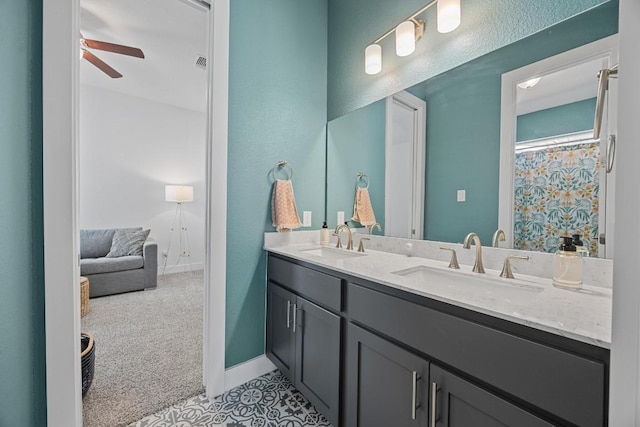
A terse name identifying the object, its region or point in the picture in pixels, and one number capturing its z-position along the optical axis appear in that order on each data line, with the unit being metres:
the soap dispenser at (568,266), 0.98
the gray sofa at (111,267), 3.36
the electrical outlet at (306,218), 2.14
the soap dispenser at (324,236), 2.13
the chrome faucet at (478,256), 1.24
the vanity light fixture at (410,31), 1.38
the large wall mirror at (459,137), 1.11
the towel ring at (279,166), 1.97
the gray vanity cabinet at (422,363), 0.66
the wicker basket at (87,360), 1.53
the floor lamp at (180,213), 4.43
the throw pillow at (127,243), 3.76
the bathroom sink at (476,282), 1.04
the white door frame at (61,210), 1.18
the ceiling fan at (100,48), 2.47
